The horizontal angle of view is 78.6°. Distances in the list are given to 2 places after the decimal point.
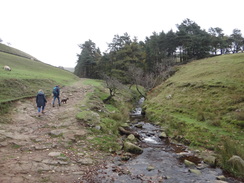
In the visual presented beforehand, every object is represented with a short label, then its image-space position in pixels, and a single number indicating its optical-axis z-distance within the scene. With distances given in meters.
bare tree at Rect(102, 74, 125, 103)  25.16
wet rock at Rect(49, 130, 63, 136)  10.84
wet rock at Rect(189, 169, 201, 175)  8.60
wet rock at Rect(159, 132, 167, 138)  14.79
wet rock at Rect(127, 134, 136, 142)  13.32
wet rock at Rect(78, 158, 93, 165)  8.24
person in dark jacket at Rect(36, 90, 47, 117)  14.23
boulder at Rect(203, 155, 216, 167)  9.50
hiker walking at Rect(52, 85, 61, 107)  17.65
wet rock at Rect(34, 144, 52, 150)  8.82
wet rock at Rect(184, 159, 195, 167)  9.47
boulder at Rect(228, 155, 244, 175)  8.26
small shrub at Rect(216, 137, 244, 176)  8.89
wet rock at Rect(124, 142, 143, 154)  10.89
